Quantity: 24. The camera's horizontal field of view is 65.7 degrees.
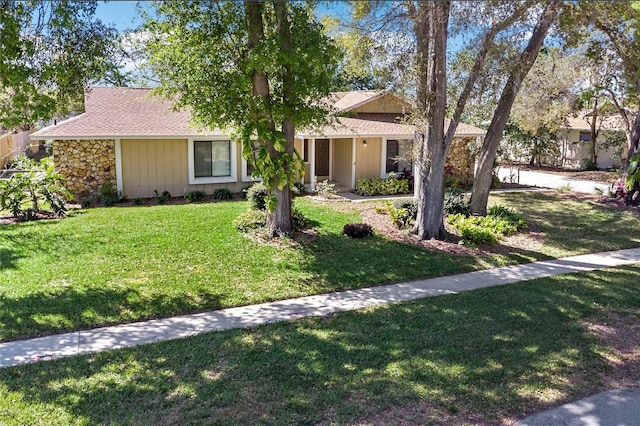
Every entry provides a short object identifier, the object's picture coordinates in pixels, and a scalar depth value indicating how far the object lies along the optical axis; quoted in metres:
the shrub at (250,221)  11.65
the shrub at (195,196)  16.12
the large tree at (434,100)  9.28
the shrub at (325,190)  17.05
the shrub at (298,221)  11.63
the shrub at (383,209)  14.01
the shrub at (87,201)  14.83
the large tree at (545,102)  20.89
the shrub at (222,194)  16.50
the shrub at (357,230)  11.34
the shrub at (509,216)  12.96
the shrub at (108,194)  15.05
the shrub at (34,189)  12.96
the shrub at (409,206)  12.95
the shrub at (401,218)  12.55
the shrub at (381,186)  18.02
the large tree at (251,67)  9.03
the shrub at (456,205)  13.45
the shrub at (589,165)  29.55
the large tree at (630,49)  11.34
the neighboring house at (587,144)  29.64
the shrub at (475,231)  11.27
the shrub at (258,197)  13.23
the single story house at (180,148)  15.45
